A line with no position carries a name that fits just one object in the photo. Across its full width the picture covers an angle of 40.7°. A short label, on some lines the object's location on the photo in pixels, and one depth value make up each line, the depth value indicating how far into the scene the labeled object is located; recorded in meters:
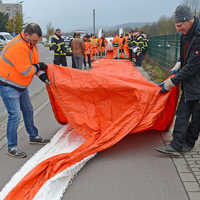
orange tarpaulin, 3.97
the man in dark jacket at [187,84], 3.47
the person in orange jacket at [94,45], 20.59
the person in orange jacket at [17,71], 3.62
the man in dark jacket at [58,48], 10.61
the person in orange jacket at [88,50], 15.29
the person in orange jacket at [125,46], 20.90
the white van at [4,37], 33.73
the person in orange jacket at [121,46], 20.83
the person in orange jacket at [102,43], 21.88
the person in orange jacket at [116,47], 20.50
